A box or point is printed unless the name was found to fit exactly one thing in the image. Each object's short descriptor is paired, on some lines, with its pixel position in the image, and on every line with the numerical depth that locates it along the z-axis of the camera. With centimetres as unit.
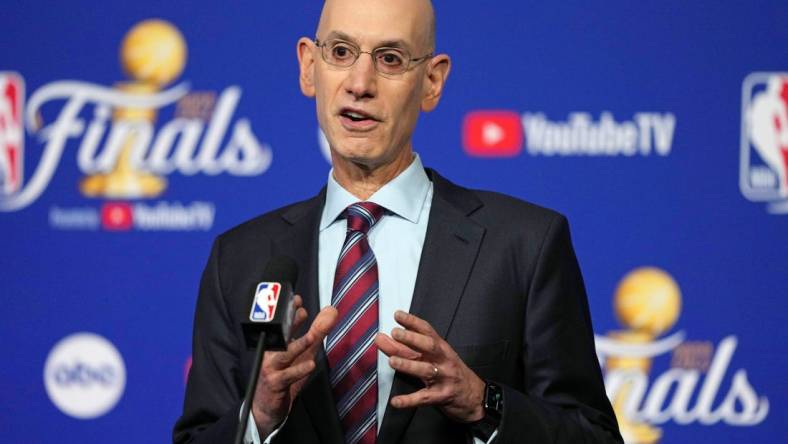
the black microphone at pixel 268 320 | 465
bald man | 497
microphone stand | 461
